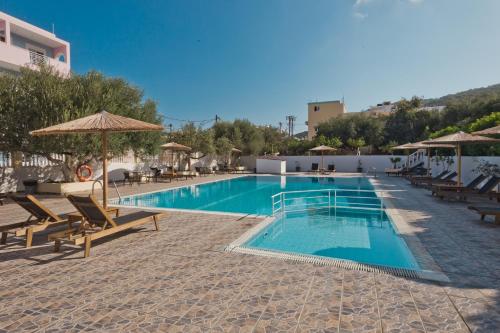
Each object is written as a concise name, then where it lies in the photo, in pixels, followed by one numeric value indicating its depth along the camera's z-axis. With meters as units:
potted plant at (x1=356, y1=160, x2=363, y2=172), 29.55
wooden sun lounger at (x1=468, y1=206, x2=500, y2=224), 6.62
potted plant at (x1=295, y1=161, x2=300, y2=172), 31.95
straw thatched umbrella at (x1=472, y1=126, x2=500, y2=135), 8.08
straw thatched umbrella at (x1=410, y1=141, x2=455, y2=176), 16.56
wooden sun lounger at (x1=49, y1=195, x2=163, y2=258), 4.92
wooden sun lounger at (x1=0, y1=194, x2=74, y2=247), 5.40
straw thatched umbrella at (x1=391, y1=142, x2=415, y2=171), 17.44
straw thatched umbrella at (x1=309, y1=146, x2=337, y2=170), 23.96
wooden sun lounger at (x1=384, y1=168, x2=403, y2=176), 22.57
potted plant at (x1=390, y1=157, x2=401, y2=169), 27.21
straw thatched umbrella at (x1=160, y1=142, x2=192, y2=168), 18.94
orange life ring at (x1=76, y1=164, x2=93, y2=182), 14.79
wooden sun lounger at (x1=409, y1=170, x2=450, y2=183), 14.96
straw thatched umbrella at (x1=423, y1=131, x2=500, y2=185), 10.21
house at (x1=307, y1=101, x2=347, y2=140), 57.50
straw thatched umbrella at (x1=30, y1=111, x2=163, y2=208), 5.95
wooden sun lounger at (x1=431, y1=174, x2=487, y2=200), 10.08
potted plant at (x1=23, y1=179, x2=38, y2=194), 13.55
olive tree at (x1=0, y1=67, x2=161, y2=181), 11.90
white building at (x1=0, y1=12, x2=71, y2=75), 19.02
